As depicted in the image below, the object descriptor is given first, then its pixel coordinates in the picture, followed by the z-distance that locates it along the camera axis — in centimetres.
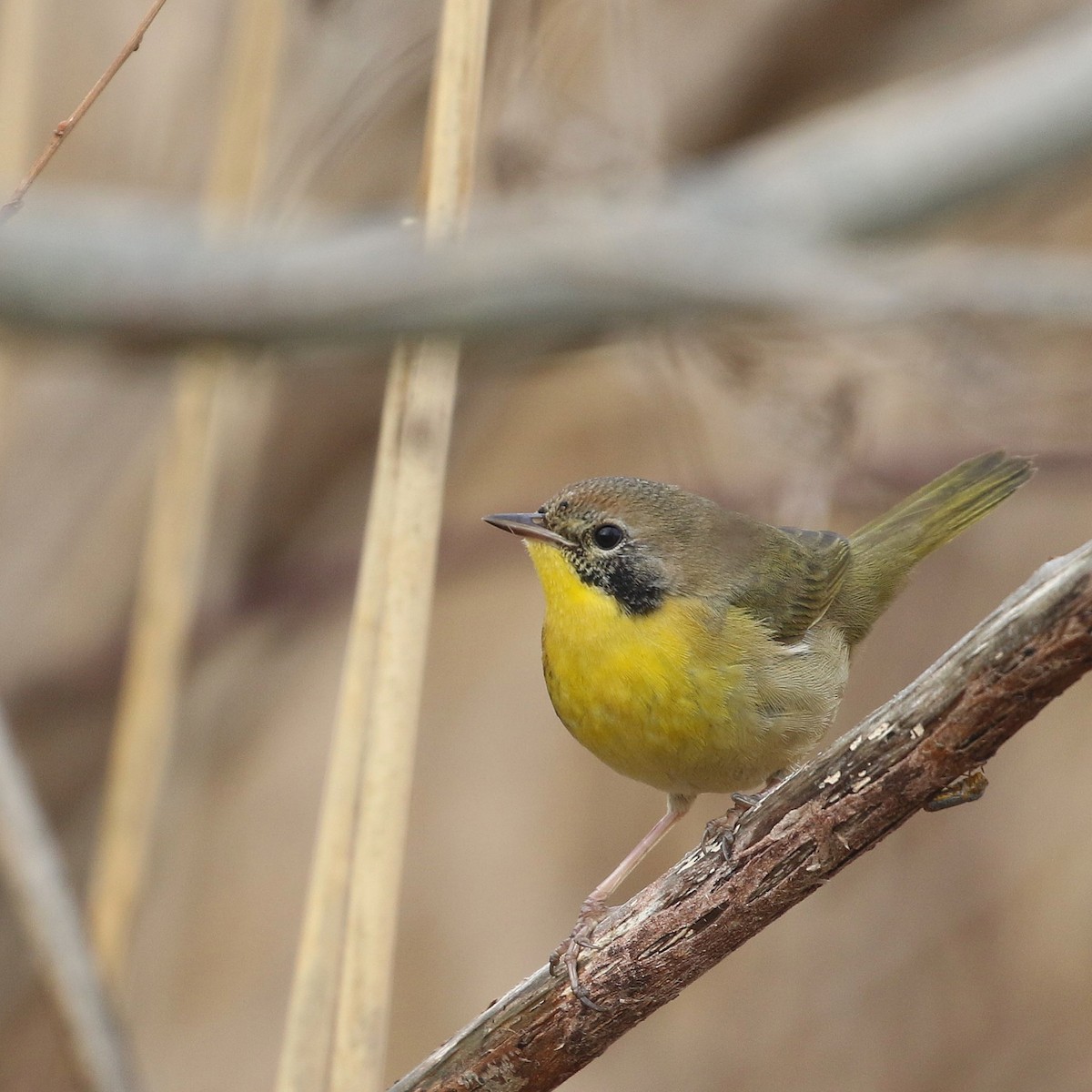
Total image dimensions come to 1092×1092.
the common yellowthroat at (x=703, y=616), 566
